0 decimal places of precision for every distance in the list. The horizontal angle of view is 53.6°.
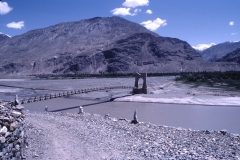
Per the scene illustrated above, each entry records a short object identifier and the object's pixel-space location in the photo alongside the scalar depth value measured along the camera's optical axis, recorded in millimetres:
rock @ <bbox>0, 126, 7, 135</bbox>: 4790
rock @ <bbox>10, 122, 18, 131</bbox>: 5234
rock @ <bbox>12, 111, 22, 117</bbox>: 5994
